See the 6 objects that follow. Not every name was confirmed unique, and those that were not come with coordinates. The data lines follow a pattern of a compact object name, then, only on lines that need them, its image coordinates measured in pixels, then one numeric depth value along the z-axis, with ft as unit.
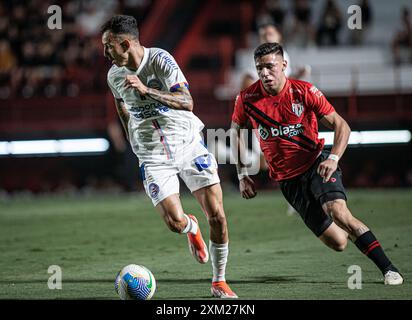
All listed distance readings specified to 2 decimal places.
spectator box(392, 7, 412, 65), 68.64
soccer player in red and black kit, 23.70
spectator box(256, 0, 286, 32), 74.59
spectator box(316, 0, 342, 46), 71.61
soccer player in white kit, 23.79
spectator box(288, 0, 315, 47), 74.33
